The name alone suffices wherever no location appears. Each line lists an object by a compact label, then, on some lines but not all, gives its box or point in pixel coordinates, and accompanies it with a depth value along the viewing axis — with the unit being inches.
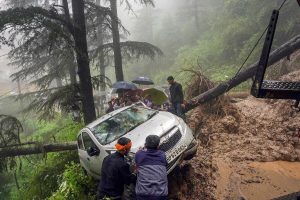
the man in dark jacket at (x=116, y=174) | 242.2
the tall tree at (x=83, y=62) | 431.8
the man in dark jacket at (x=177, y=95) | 476.4
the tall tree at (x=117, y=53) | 663.1
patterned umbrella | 492.9
